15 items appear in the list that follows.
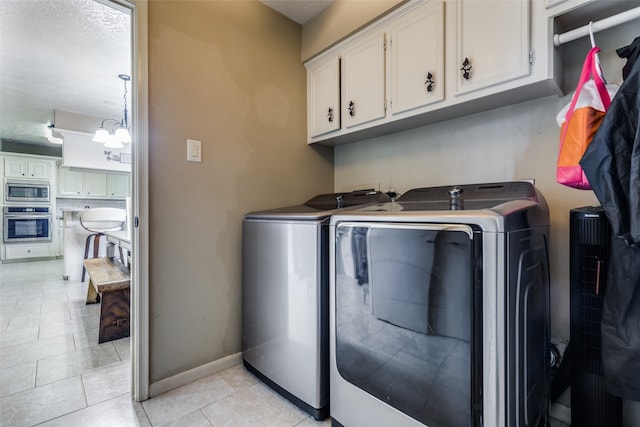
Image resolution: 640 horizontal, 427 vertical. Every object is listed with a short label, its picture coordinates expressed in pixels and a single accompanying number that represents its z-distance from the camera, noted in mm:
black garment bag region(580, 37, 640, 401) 887
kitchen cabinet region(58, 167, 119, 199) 6312
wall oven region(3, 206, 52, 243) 5742
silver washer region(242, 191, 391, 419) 1333
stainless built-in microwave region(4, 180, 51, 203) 5742
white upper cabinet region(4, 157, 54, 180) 5781
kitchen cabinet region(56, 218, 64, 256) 6338
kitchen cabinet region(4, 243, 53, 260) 5770
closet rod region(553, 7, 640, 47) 1005
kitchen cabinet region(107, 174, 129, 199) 6723
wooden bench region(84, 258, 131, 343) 2213
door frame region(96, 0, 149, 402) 1479
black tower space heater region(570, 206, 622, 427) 1072
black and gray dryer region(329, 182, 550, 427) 847
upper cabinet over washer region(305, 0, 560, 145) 1187
